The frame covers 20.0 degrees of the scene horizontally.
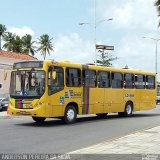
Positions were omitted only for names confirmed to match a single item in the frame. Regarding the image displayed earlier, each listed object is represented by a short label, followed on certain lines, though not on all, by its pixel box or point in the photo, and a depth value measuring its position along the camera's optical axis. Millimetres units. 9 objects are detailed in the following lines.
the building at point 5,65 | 54125
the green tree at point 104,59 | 77431
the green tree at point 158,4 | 20422
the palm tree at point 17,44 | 110562
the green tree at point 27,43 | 113438
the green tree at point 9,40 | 109688
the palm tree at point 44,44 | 119062
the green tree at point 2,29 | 111812
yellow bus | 20250
